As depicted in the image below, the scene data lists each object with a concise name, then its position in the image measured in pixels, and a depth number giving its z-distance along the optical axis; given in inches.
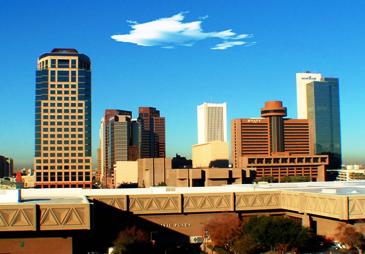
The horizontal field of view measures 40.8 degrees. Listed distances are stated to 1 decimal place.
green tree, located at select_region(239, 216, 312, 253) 2351.1
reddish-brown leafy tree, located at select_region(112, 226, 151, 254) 2295.8
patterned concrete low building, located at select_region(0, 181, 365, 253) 2504.9
